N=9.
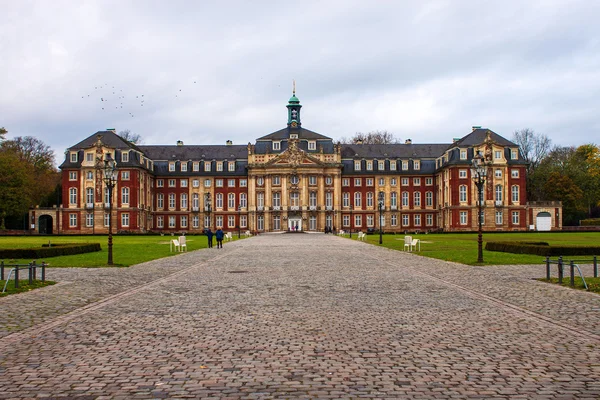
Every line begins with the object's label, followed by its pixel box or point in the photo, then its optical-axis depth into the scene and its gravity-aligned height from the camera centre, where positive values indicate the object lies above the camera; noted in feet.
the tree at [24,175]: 239.71 +19.01
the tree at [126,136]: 348.77 +48.18
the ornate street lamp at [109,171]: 86.44 +6.80
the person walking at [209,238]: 136.05 -5.43
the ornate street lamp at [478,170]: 89.46 +6.51
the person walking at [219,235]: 129.55 -4.56
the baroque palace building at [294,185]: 298.15 +15.27
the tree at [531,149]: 315.27 +34.01
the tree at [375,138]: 356.34 +46.49
